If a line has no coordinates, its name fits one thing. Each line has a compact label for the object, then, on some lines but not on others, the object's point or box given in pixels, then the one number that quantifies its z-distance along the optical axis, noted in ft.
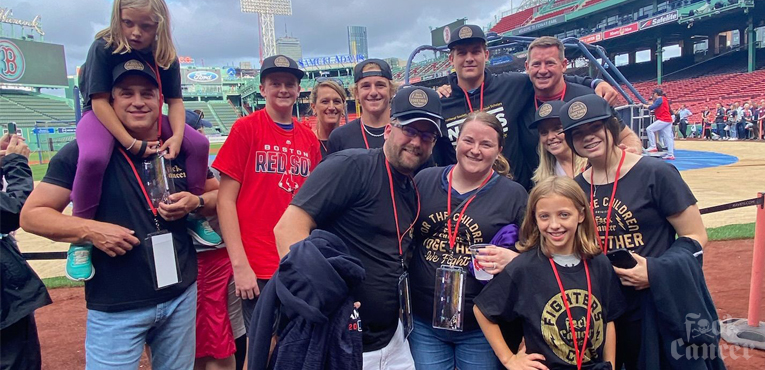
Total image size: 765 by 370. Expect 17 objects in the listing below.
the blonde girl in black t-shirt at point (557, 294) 7.59
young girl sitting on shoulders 7.64
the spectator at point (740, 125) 78.02
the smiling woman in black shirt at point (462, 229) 8.15
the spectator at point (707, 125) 85.46
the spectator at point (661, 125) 46.68
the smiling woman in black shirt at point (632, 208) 7.99
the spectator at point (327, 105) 14.67
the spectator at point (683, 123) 86.74
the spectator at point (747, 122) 76.48
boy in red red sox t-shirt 9.74
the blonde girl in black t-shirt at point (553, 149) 10.87
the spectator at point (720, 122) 82.79
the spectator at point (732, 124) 79.87
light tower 285.23
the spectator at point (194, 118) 16.85
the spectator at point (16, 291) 8.79
